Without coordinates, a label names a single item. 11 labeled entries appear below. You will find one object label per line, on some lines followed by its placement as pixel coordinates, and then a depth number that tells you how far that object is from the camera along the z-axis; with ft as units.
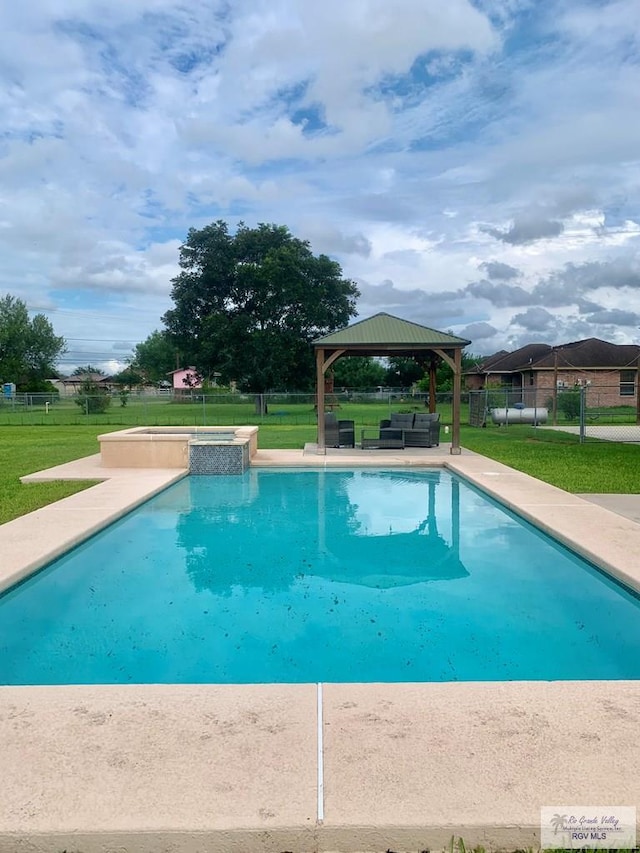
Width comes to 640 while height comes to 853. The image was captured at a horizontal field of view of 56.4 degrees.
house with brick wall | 119.03
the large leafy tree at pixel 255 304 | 97.71
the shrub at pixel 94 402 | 93.70
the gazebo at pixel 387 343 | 44.65
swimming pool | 12.44
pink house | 112.51
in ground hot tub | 37.04
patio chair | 48.11
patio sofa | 49.04
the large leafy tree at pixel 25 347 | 164.45
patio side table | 47.47
